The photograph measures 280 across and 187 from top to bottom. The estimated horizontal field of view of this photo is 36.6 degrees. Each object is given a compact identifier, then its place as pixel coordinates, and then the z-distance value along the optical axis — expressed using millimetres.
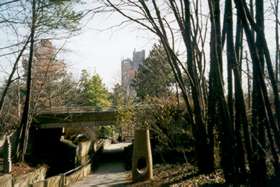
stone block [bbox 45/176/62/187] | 13870
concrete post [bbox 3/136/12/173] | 20891
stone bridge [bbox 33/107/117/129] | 31156
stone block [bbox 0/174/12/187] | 11912
